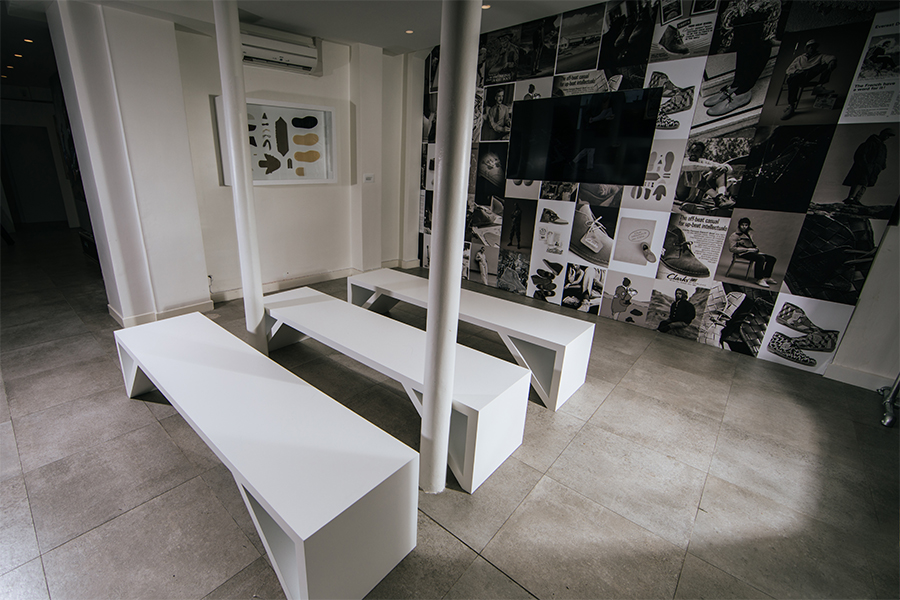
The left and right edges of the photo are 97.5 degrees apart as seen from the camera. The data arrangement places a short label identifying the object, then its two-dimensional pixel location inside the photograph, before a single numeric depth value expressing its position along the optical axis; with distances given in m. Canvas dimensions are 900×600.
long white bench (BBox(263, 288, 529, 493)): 1.90
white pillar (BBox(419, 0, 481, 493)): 1.30
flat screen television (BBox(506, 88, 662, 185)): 3.77
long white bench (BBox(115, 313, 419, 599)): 1.27
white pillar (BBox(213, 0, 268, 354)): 2.29
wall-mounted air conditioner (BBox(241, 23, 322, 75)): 3.85
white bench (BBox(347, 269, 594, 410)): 2.62
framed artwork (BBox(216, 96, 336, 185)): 4.21
